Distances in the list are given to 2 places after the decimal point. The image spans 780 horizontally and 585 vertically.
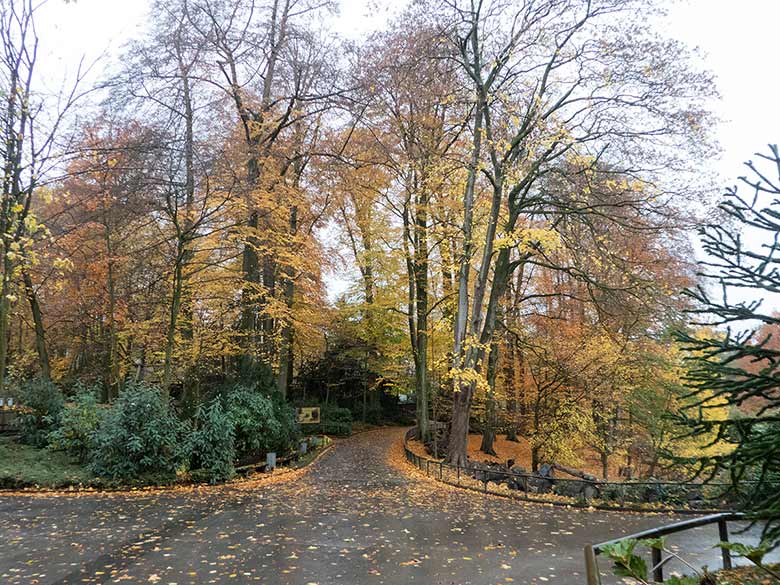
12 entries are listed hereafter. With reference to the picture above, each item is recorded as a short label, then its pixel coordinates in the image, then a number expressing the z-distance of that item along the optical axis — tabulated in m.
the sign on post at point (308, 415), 18.31
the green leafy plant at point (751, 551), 3.12
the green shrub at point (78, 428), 12.58
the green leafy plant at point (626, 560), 2.85
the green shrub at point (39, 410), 13.67
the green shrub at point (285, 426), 15.48
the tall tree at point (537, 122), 12.25
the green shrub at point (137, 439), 11.34
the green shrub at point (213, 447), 11.97
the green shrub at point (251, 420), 13.61
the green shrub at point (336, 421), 24.69
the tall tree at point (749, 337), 3.47
